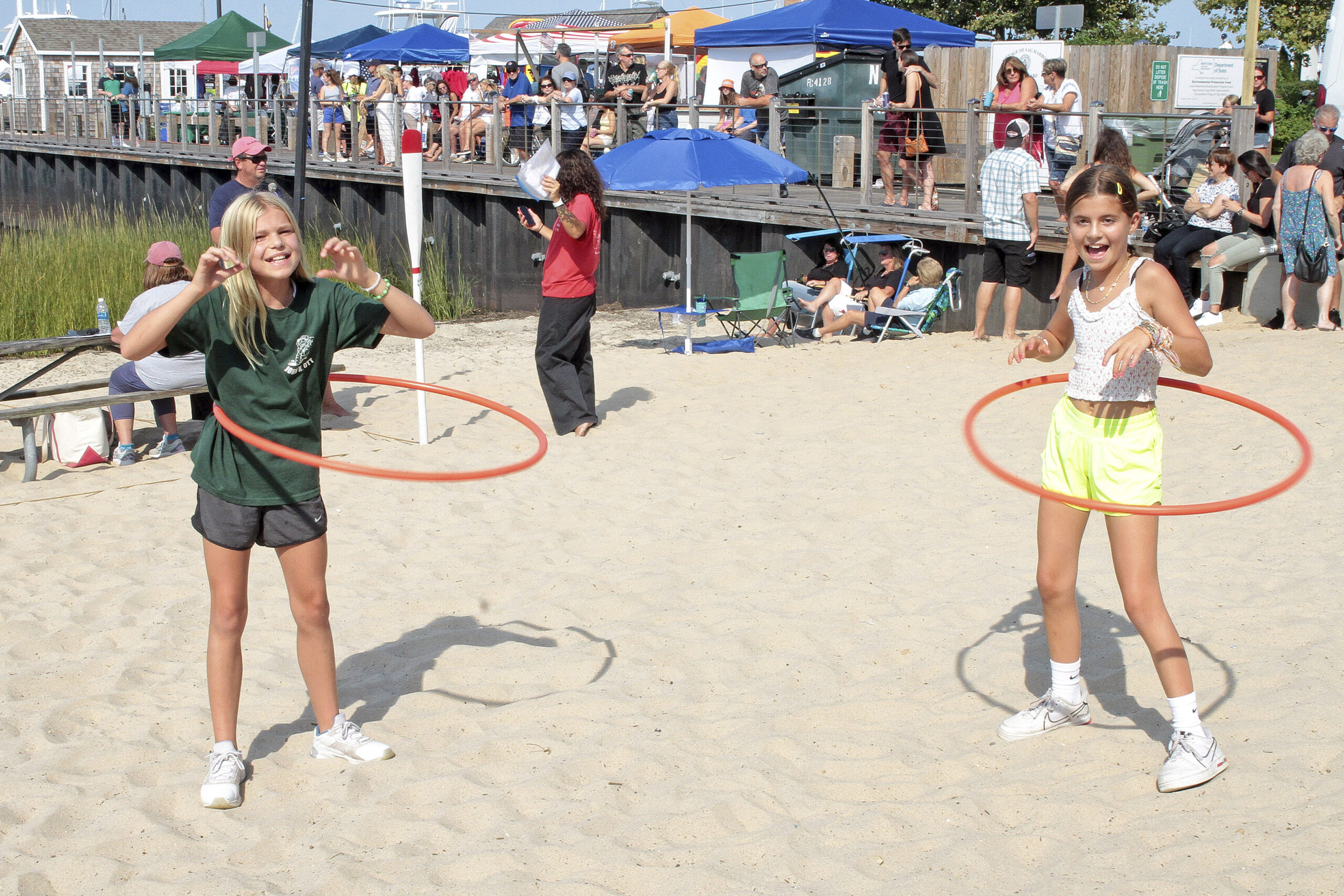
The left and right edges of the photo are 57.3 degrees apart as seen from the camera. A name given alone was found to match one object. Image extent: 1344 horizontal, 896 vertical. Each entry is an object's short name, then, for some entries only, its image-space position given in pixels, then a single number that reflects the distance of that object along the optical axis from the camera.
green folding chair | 12.59
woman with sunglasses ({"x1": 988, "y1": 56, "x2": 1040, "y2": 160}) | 12.45
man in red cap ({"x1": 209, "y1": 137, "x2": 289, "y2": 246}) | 8.80
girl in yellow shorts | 3.69
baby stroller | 11.80
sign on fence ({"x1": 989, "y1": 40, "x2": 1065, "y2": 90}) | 17.02
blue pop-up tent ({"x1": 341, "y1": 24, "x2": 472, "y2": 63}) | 27.09
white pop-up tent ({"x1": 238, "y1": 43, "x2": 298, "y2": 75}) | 33.97
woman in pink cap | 7.79
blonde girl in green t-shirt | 3.65
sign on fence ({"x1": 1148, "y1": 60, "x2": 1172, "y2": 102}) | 17.33
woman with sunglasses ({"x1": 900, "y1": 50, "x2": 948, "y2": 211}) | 13.70
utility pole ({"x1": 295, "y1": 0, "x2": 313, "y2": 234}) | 11.20
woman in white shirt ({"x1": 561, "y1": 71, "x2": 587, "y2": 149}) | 17.81
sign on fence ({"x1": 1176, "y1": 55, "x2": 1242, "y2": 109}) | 16.00
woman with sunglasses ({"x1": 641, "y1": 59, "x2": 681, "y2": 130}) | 17.81
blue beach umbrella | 11.29
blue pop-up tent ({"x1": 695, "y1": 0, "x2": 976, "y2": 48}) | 19.47
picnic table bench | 7.50
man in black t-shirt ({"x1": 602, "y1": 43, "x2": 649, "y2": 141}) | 18.02
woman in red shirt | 8.57
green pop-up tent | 30.50
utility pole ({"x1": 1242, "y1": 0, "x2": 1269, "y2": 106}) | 16.55
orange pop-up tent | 32.09
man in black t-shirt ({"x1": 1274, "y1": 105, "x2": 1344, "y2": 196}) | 11.17
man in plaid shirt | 11.20
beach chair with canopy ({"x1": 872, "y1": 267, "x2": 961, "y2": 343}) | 12.20
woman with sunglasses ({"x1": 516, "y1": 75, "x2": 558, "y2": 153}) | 18.20
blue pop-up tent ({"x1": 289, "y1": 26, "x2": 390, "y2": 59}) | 29.61
